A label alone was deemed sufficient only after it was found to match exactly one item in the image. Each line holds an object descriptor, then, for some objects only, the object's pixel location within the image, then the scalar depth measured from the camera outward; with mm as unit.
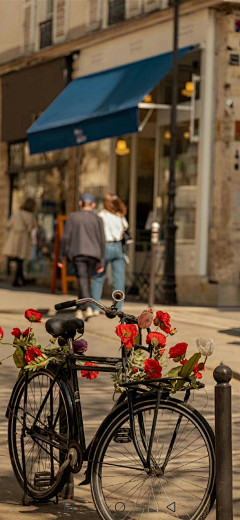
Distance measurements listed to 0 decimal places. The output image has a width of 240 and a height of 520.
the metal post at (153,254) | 16344
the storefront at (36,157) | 23781
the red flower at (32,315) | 5434
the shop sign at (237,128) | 18422
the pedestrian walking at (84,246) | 14711
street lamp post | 17828
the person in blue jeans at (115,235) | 15125
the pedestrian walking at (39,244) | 24016
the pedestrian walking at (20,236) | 23000
